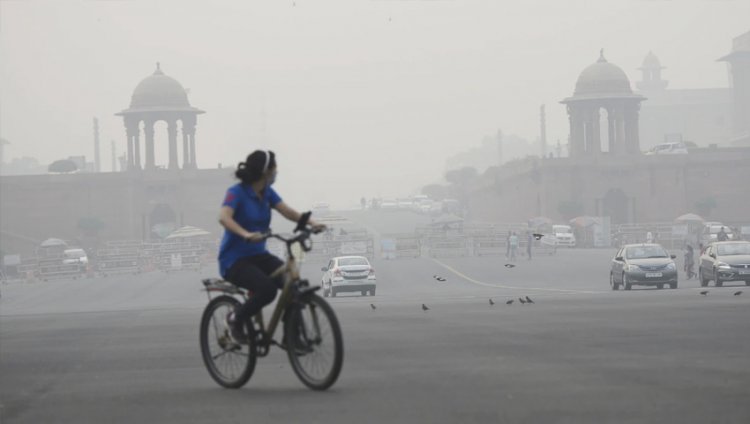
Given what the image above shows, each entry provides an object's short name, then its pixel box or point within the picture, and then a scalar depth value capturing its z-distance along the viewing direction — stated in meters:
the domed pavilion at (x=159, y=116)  96.81
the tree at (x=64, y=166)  104.88
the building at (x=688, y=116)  177.38
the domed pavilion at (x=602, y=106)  97.81
